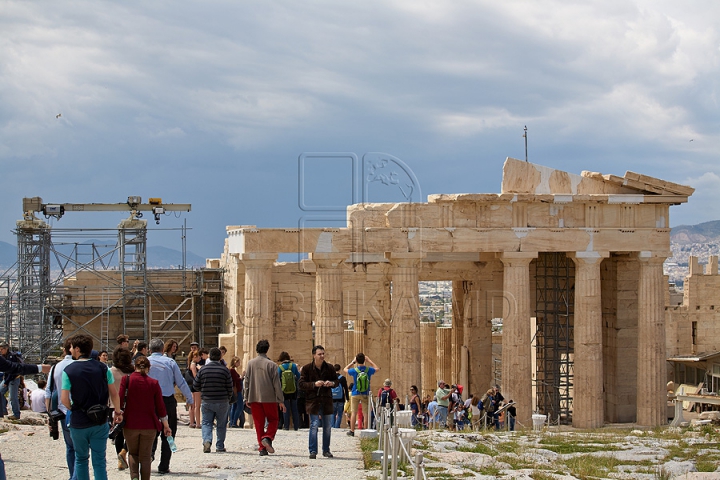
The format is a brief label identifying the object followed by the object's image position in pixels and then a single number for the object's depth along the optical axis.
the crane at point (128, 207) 38.19
